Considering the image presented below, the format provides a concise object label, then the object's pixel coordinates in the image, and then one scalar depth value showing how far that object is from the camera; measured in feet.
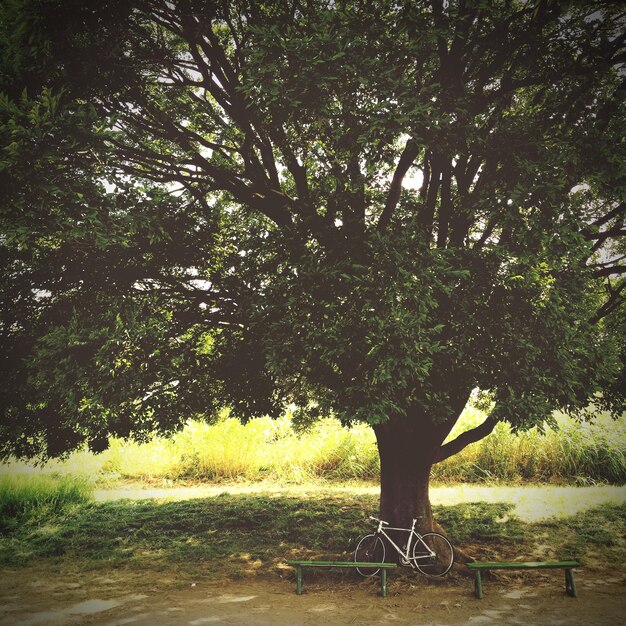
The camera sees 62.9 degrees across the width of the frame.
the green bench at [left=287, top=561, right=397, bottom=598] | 22.81
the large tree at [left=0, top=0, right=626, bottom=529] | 19.36
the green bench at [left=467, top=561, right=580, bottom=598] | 22.72
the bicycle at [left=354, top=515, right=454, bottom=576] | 26.00
